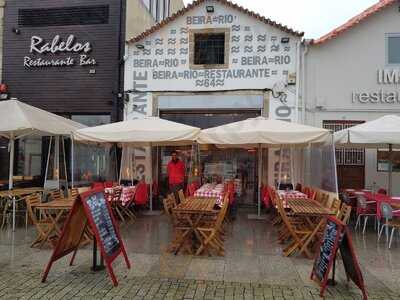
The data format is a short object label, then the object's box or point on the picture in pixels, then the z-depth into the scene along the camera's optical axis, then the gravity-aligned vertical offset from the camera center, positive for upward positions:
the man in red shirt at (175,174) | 11.16 -0.30
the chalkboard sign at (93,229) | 5.29 -0.91
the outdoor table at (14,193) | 8.71 -0.73
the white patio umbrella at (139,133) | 8.98 +0.64
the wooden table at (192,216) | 6.64 -0.86
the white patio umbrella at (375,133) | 8.52 +0.70
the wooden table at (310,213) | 6.65 -0.77
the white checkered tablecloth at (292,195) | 9.20 -0.67
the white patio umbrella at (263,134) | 8.51 +0.63
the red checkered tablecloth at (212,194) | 9.10 -0.67
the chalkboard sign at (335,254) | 4.86 -1.06
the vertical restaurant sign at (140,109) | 12.34 +1.56
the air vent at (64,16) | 12.89 +4.49
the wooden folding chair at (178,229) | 6.80 -1.08
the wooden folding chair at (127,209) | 9.88 -1.12
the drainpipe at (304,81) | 11.86 +2.40
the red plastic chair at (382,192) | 10.18 -0.61
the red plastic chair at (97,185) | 10.46 -0.60
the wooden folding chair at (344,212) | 6.48 -0.75
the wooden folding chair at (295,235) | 6.70 -1.14
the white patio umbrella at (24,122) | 8.69 +0.81
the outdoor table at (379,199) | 8.08 -0.67
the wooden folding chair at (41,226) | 7.11 -1.14
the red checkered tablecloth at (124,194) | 9.45 -0.76
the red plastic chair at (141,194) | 10.45 -0.80
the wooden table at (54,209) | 7.04 -0.87
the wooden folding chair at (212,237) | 6.65 -1.18
